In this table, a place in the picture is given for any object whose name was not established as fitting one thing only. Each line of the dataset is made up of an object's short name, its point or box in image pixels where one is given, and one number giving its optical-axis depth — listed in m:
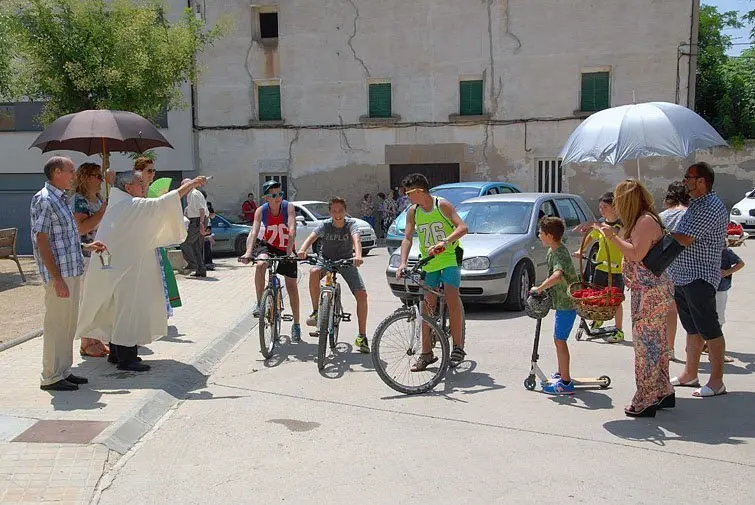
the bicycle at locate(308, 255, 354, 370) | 7.16
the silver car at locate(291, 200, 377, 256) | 19.16
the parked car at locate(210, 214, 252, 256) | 20.09
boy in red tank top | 8.37
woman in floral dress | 5.37
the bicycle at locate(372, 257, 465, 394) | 6.39
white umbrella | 7.33
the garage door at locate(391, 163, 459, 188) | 26.36
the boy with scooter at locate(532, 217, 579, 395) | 6.14
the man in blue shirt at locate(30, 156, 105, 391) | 6.02
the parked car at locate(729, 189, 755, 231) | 21.72
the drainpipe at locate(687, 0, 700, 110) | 23.88
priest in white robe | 6.86
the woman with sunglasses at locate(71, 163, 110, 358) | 7.16
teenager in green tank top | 6.91
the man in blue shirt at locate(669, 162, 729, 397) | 6.00
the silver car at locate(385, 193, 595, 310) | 10.05
